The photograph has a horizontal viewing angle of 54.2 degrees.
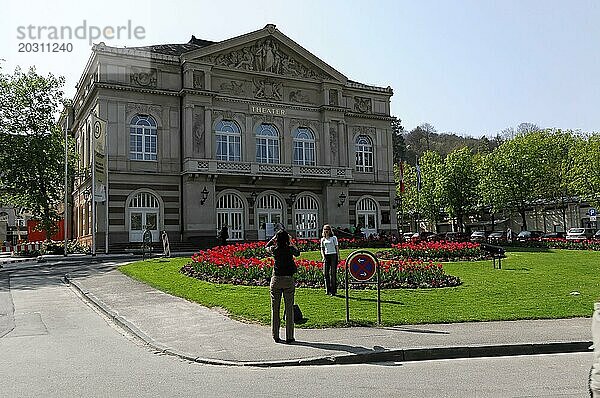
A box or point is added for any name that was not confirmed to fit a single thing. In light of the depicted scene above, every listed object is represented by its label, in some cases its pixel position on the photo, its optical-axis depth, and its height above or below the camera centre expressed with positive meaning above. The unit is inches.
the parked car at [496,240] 1670.4 -54.5
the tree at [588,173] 2231.8 +183.5
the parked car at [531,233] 2448.3 -54.6
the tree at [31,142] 1775.3 +278.5
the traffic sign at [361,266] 503.8 -35.7
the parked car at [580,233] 2138.3 -50.0
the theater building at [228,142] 1802.4 +289.5
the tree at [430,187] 3073.3 +192.4
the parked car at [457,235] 2280.8 -48.3
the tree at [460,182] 2923.2 +202.0
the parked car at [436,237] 2007.3 -49.4
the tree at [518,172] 2623.0 +222.9
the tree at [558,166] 2605.8 +246.0
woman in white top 637.9 -35.4
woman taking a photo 434.9 -37.8
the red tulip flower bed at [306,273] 714.8 -60.9
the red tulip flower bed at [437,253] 1093.1 -55.8
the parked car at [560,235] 2267.2 -58.0
